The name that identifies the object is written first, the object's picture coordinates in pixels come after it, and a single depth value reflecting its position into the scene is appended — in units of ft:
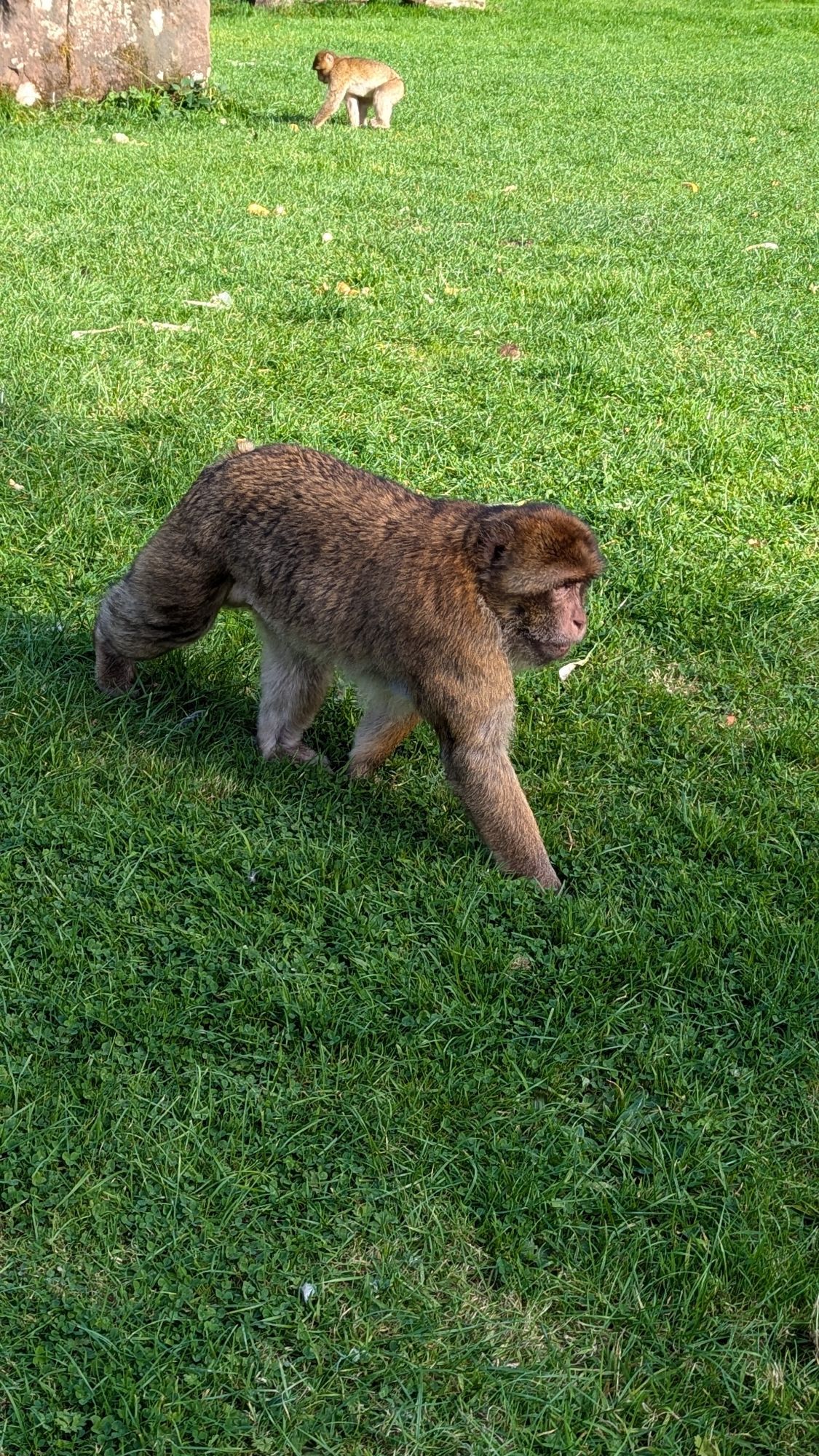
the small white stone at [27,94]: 35.70
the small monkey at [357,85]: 39.42
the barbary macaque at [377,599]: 12.05
